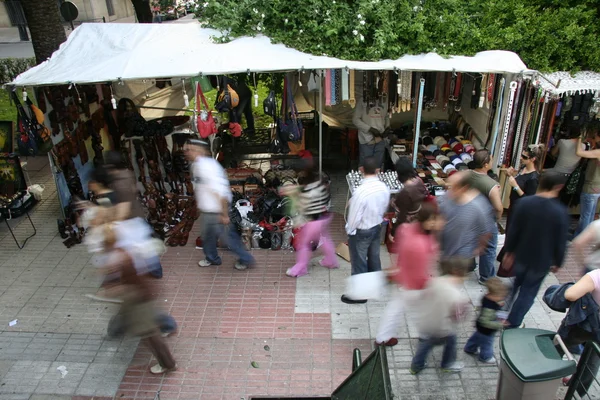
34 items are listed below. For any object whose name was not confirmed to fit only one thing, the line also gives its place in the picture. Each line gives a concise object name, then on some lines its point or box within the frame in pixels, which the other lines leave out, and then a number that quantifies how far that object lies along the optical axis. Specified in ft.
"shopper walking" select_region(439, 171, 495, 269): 15.55
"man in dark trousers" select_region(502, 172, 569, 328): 14.48
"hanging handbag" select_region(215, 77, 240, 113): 25.48
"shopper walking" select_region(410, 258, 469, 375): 13.17
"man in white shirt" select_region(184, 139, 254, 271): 19.53
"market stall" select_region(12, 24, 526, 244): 22.59
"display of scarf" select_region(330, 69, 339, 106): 24.60
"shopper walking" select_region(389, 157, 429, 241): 16.92
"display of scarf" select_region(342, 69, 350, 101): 23.20
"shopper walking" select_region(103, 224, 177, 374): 14.17
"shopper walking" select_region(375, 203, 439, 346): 13.93
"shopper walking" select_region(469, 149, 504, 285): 17.51
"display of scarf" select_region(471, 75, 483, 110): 25.85
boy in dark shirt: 13.94
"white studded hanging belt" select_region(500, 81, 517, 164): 22.43
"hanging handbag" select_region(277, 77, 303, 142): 25.91
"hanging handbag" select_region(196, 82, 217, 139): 25.58
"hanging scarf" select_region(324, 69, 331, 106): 24.17
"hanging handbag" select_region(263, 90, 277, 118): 25.91
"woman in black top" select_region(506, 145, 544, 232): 20.18
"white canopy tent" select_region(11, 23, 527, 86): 22.29
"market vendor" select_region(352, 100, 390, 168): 26.84
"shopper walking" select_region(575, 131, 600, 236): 20.66
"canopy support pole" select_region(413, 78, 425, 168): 23.80
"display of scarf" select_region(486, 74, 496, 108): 23.80
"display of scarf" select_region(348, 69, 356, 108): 24.81
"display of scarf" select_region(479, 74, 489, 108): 24.25
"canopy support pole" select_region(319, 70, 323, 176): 25.24
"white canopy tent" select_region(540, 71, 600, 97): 21.03
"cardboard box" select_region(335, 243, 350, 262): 22.43
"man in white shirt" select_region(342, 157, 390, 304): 17.30
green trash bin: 11.57
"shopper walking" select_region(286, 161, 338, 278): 19.30
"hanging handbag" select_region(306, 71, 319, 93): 29.09
